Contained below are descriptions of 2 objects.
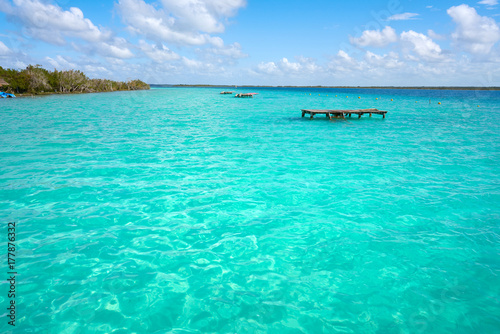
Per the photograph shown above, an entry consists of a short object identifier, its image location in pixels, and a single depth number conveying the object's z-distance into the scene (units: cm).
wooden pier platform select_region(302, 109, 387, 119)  3491
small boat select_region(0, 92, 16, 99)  6070
